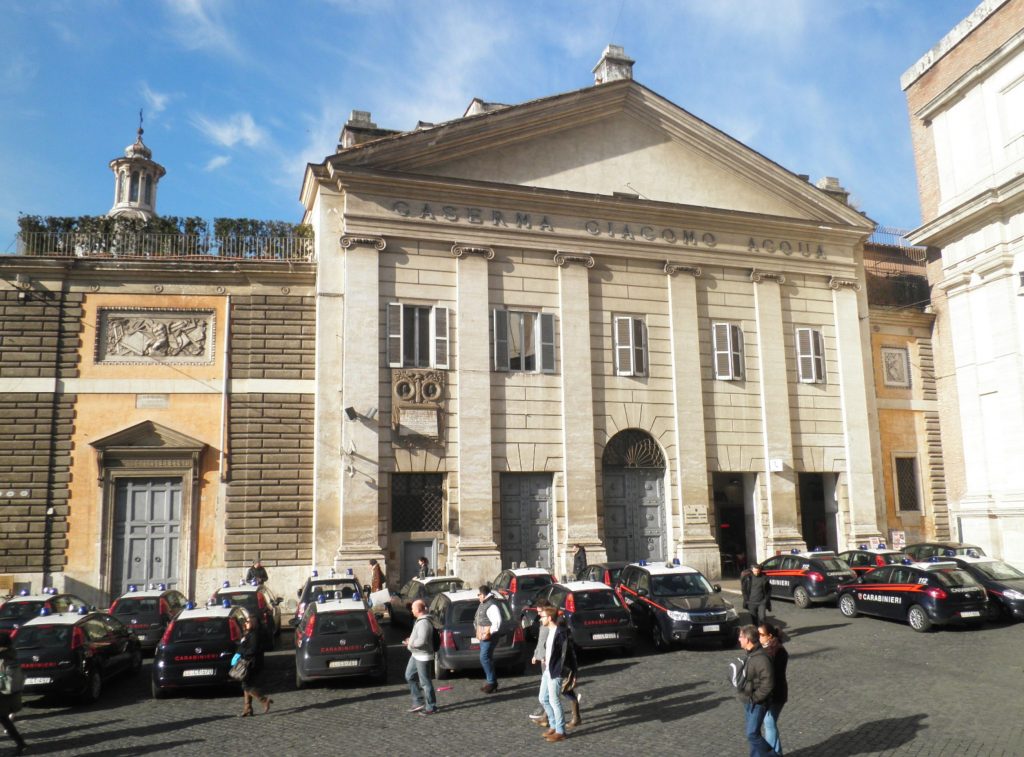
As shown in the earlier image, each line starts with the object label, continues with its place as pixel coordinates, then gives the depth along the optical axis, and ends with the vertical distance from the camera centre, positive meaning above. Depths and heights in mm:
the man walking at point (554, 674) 10180 -2076
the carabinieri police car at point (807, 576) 20094 -1840
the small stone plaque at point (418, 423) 23344 +2419
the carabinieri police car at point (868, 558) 21375 -1527
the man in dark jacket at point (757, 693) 8328 -1893
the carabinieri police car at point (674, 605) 15312 -1924
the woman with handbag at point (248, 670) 11898 -2252
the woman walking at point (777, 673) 8453 -1735
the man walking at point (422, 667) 11594 -2156
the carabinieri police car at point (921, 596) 16469 -1988
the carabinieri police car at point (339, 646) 13078 -2097
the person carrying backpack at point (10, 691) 10188 -2067
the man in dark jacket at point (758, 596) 16109 -1804
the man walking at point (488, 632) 12672 -1857
